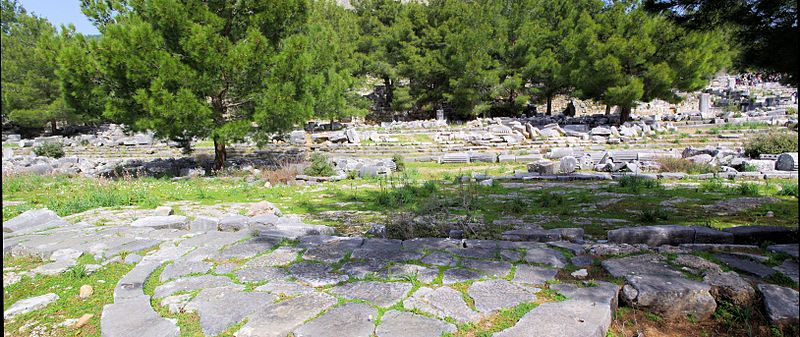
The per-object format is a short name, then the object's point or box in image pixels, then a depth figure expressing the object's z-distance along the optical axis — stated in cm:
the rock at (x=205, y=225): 620
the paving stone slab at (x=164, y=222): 616
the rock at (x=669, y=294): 327
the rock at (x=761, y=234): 473
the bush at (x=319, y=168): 1291
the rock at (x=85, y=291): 385
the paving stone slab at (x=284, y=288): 369
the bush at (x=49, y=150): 2094
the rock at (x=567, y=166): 1288
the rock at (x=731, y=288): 329
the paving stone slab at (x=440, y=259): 422
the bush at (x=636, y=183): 929
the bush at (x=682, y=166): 1133
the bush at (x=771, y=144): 1245
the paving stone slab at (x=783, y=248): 397
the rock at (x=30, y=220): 619
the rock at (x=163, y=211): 722
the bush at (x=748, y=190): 810
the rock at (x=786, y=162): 1075
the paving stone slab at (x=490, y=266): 394
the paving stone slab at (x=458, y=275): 381
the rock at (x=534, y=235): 511
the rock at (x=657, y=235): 483
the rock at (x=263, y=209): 745
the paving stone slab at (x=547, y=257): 413
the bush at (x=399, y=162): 1448
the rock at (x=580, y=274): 380
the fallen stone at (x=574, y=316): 292
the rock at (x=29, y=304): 354
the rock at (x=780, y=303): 296
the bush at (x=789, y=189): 766
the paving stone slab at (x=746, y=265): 367
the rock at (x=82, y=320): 341
